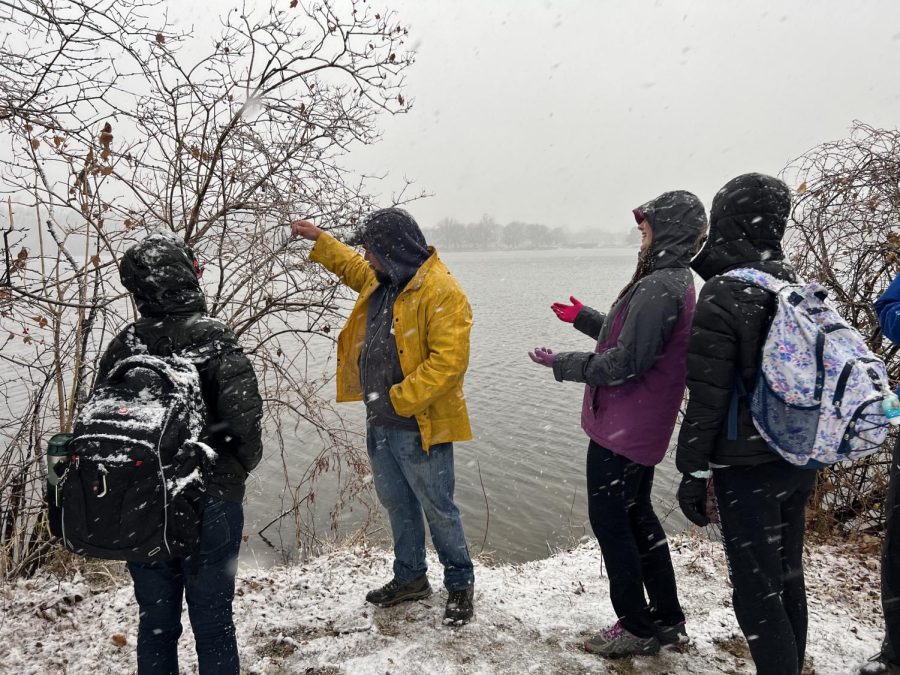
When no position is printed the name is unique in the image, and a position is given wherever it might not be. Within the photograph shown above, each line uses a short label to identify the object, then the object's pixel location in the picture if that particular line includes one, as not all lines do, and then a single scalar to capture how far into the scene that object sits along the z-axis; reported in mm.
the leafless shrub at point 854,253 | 3781
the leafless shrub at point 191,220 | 3035
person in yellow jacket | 2588
